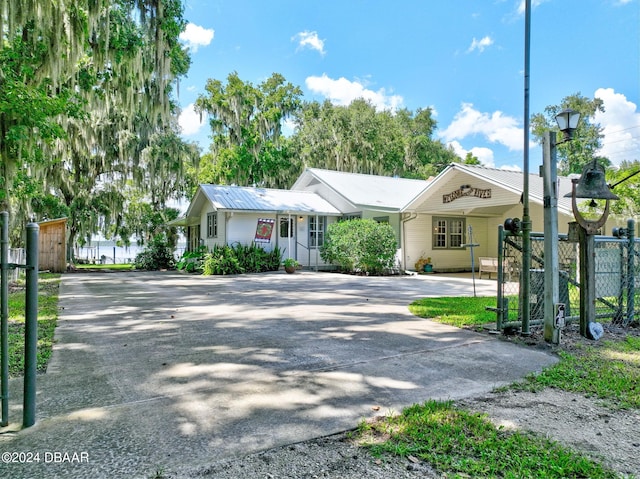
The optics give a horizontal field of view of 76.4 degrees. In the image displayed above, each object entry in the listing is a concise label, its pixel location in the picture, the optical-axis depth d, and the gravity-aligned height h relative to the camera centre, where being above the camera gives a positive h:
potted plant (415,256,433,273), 17.84 -0.77
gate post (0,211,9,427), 2.50 -0.38
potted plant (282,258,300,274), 16.53 -0.73
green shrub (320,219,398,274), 15.64 +0.06
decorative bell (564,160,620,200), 5.13 +0.80
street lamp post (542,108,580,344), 4.97 +0.09
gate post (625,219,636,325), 6.04 -0.34
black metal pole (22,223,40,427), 2.64 -0.54
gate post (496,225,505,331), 5.49 -0.55
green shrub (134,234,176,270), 20.08 -0.52
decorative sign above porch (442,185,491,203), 15.03 +2.10
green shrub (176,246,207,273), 17.08 -0.62
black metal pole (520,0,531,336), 5.04 +0.37
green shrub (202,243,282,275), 15.78 -0.51
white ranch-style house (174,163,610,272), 15.89 +1.54
